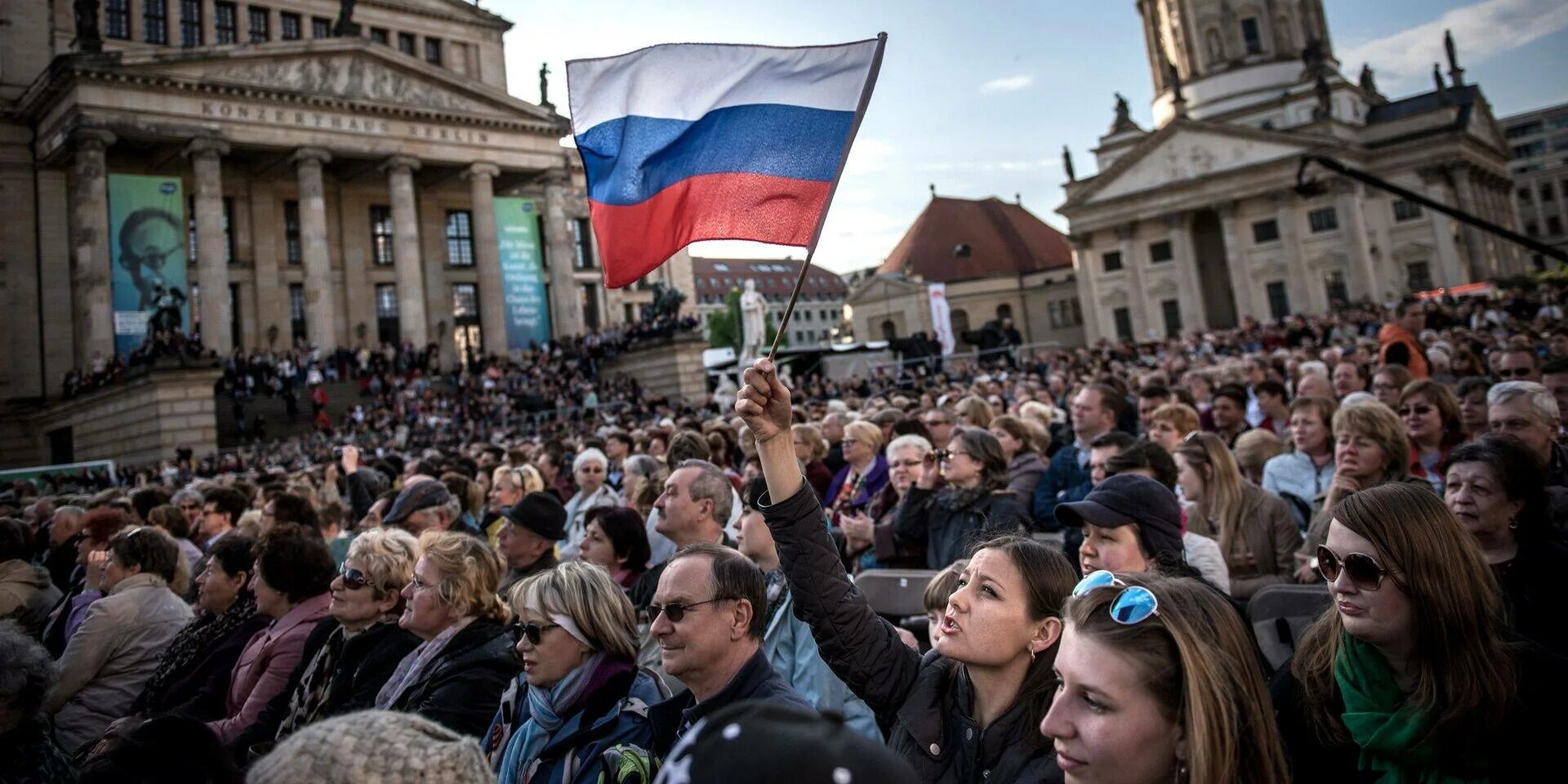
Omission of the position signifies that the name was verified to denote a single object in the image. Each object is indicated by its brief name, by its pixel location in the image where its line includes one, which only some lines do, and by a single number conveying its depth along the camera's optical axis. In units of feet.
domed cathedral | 173.17
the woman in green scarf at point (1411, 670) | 7.25
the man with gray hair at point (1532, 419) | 15.17
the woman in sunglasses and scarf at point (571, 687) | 10.49
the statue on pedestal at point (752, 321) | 92.02
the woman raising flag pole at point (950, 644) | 8.52
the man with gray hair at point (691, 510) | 15.81
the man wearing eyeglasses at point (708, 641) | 10.24
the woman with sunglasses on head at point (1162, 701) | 6.75
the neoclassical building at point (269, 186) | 97.14
